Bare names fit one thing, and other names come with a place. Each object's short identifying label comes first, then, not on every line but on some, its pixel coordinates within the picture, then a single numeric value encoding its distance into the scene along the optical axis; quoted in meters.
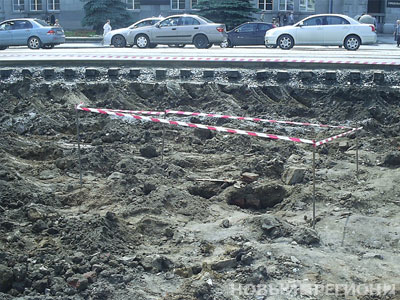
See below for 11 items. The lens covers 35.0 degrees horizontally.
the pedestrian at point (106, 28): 34.62
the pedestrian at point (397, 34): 33.07
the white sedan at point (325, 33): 27.72
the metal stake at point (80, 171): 11.59
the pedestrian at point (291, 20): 40.31
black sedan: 32.00
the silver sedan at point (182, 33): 28.67
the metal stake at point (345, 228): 9.44
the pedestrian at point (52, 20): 42.33
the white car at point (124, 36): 29.27
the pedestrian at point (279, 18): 41.62
